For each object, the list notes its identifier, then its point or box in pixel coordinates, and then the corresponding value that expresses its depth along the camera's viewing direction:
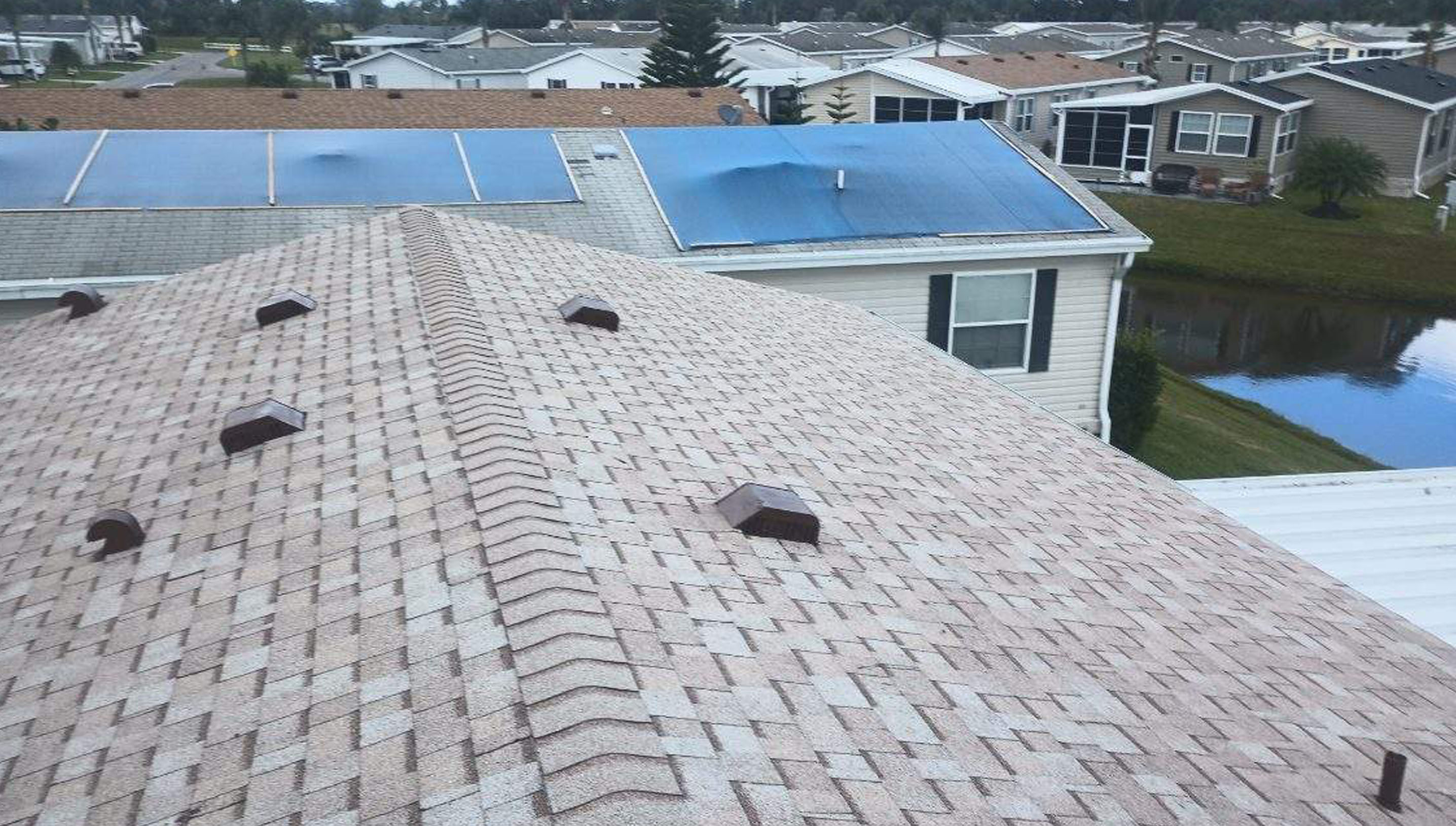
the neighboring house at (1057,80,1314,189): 43.19
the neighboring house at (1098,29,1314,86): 63.41
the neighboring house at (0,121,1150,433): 14.77
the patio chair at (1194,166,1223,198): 42.66
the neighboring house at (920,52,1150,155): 48.81
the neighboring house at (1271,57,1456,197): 43.97
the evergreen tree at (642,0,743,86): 43.16
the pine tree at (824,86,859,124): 45.56
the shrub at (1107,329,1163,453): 18.30
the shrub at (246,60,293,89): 57.63
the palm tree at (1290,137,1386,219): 39.47
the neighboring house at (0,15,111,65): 85.38
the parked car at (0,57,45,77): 70.25
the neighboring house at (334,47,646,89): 50.69
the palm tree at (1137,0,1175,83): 61.91
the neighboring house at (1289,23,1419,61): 82.81
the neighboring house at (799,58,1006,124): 45.72
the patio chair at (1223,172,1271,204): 41.78
